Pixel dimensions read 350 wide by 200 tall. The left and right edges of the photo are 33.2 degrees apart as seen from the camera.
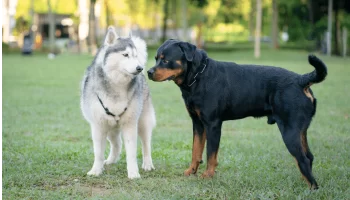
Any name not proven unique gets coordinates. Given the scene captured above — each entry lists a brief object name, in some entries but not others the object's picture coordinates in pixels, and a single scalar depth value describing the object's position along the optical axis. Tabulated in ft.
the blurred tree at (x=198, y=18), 168.91
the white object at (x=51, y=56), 142.15
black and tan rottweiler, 22.07
